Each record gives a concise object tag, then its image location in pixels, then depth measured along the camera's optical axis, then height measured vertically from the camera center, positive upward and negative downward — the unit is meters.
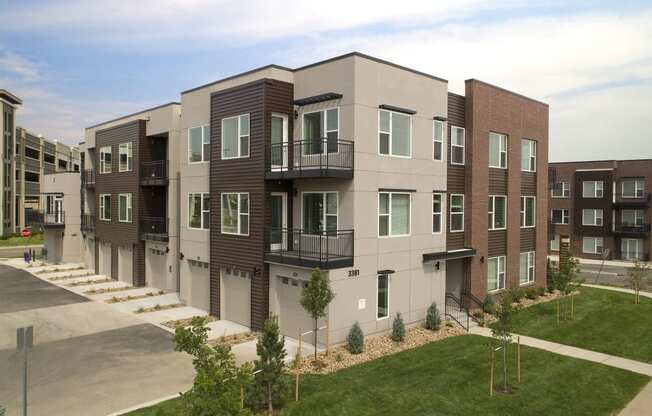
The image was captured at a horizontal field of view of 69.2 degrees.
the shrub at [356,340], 16.81 -4.81
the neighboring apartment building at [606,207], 49.41 +0.01
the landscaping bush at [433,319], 20.09 -4.82
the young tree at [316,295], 15.28 -2.88
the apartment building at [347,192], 18.02 +0.65
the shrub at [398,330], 18.39 -4.84
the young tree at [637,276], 27.05 -4.05
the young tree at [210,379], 7.73 -3.15
